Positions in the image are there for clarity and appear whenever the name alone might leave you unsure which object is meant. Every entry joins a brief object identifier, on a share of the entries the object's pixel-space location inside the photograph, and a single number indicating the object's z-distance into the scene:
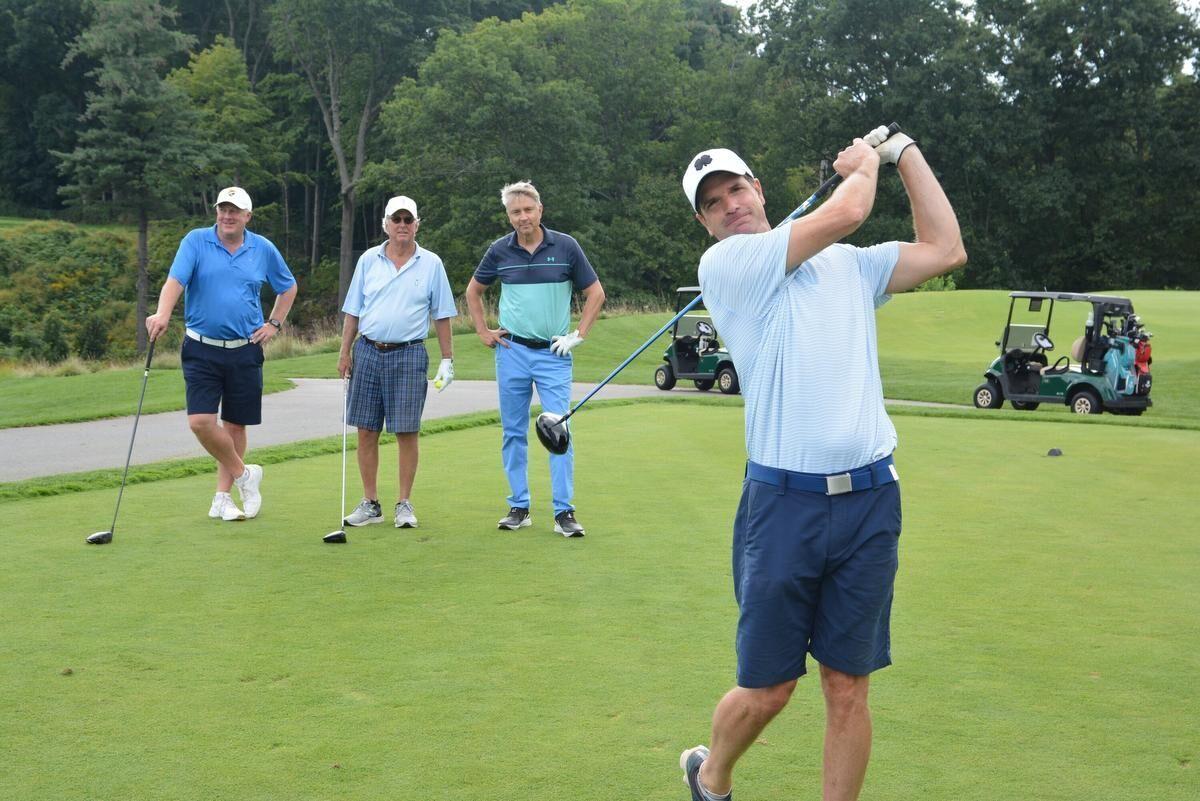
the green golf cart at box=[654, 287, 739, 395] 19.55
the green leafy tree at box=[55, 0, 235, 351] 48.16
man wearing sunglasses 7.47
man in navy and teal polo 7.31
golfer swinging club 3.00
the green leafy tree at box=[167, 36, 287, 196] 56.66
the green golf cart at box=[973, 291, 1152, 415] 16.56
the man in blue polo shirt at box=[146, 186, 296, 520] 7.43
